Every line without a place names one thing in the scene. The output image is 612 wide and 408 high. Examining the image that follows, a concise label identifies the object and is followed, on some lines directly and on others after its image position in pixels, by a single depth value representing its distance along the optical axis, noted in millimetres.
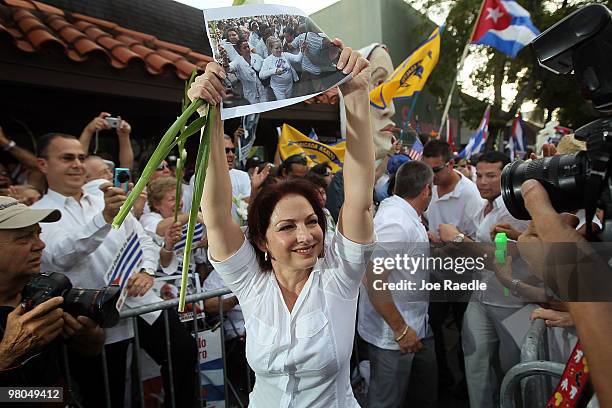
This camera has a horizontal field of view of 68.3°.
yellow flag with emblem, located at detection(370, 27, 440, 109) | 5598
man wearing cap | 1732
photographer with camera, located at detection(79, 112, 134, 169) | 3502
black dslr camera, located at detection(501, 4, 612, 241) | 989
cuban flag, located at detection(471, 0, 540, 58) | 7066
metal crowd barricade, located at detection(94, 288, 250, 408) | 2320
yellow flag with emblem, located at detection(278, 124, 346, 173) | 5676
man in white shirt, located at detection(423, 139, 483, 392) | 3770
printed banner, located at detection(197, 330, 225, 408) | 2723
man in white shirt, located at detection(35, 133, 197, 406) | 2447
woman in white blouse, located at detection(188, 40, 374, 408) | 1556
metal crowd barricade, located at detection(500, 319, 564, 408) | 1669
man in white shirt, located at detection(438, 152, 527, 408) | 2748
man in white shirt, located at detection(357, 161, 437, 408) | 2480
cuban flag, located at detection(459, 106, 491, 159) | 9555
